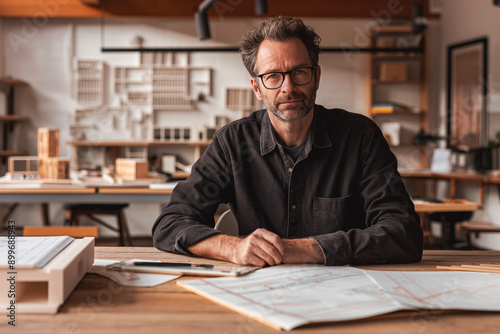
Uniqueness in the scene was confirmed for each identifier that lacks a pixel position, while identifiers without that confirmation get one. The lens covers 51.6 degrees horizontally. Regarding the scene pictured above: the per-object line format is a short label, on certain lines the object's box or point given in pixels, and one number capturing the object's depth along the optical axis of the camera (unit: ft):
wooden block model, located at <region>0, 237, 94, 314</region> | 3.10
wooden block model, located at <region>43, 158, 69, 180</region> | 13.34
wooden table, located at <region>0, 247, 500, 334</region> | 2.84
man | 5.46
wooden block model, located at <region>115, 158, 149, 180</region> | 13.82
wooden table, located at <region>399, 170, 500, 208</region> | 16.29
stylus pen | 4.13
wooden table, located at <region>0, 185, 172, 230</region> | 12.73
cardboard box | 23.97
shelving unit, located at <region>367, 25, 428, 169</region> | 24.04
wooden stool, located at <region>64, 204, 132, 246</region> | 15.08
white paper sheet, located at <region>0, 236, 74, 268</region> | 3.18
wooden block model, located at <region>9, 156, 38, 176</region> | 13.94
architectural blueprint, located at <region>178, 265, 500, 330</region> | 3.01
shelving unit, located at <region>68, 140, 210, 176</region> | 23.61
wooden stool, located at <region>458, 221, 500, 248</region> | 15.05
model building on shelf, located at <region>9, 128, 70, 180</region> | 13.15
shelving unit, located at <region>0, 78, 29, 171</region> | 23.44
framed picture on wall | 20.08
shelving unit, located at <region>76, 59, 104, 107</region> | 23.97
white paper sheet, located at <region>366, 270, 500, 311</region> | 3.21
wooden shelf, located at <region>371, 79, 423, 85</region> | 24.20
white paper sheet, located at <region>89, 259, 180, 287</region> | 3.72
